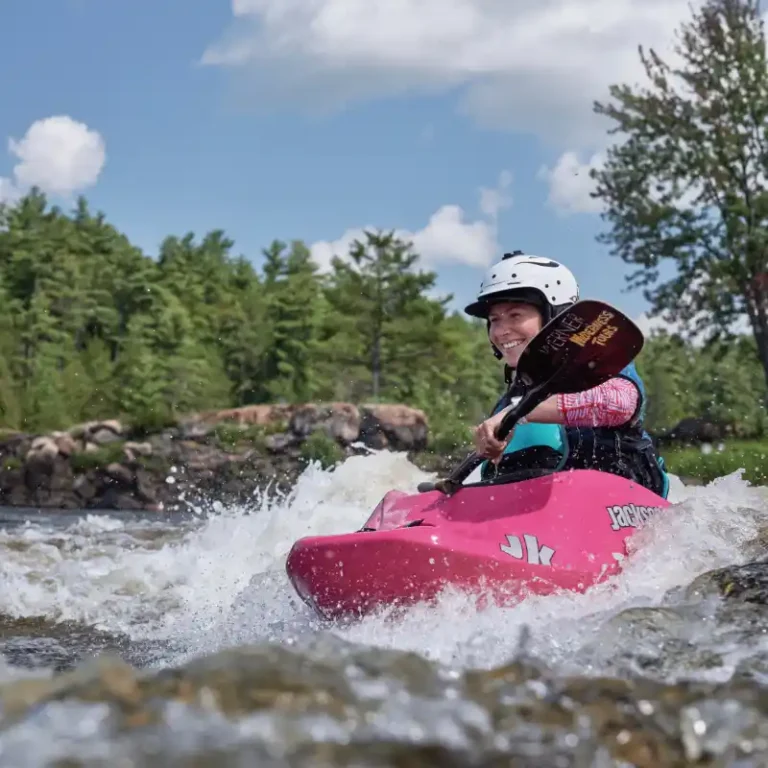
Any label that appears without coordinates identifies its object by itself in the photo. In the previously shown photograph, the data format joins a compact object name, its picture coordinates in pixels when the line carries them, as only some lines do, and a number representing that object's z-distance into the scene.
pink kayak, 3.16
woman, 3.73
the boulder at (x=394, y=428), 26.30
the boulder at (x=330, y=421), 26.12
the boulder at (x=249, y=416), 27.52
